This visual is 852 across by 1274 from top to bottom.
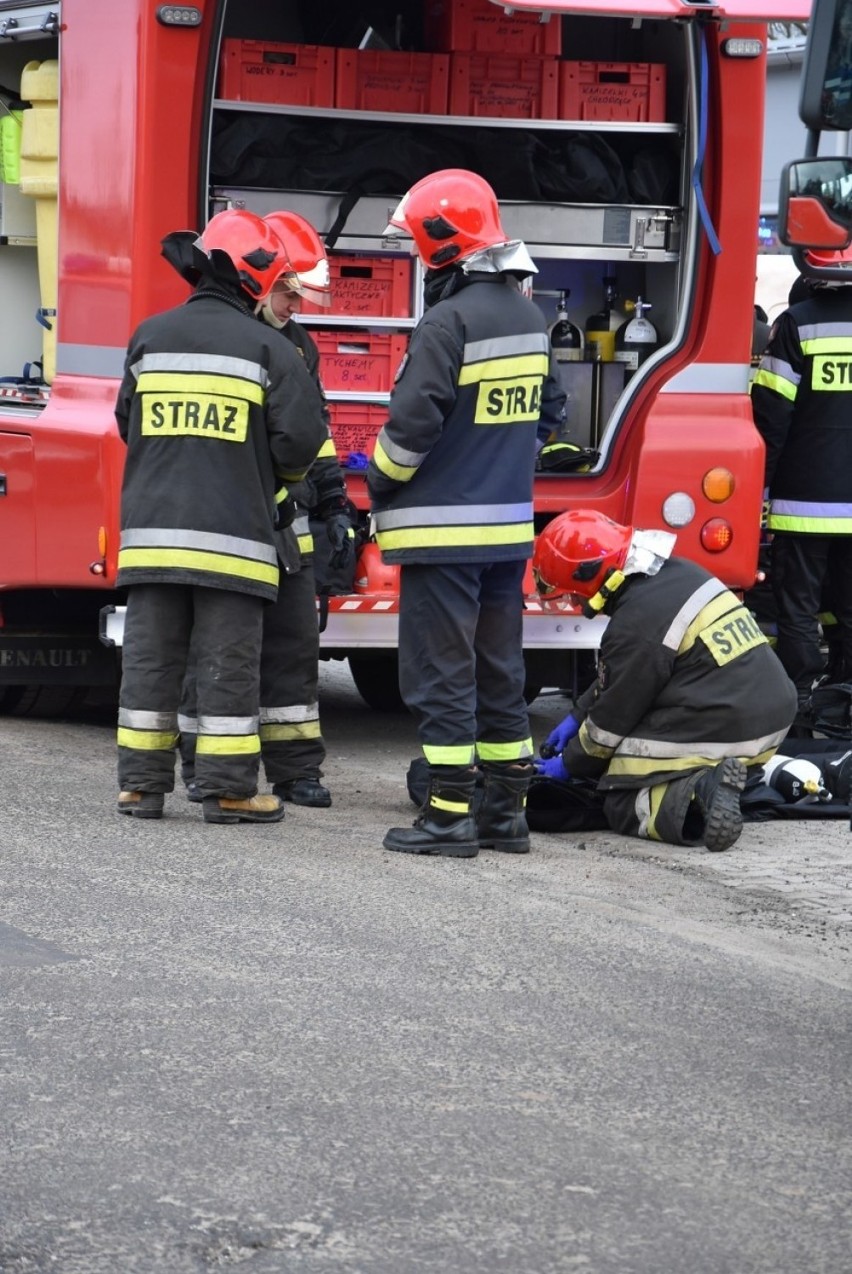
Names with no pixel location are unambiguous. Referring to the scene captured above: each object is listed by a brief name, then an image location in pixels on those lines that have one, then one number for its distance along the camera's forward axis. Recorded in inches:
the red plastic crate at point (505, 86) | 623.5
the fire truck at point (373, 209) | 581.3
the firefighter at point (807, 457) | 649.0
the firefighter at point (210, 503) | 488.1
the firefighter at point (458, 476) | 473.7
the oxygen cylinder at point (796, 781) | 539.2
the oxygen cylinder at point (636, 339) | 654.5
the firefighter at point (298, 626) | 519.2
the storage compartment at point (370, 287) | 636.7
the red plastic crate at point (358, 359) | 639.1
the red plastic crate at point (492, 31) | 621.3
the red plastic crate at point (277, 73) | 600.7
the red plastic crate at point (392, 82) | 614.2
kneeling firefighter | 500.7
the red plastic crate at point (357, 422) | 641.6
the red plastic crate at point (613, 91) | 628.4
